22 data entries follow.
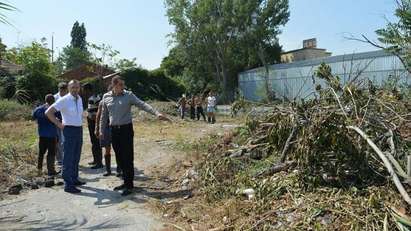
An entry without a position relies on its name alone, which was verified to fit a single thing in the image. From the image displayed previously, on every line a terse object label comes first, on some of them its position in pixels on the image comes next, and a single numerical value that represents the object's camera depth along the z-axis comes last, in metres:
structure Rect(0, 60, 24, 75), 31.94
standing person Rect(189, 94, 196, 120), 25.68
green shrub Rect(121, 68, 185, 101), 40.97
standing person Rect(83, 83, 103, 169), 10.05
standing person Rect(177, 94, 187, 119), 25.91
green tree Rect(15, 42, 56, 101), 30.39
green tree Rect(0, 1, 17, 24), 5.17
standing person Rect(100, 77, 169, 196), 7.94
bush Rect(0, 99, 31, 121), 23.45
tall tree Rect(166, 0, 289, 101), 54.50
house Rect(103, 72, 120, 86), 32.86
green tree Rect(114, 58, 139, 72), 44.62
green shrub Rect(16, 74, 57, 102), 30.27
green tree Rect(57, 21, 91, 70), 70.48
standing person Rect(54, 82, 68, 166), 9.53
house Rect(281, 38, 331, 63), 67.06
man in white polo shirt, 8.12
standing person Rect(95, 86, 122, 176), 8.86
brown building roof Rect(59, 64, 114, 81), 42.53
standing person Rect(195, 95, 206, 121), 25.23
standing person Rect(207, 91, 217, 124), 23.16
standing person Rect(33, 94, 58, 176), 9.30
